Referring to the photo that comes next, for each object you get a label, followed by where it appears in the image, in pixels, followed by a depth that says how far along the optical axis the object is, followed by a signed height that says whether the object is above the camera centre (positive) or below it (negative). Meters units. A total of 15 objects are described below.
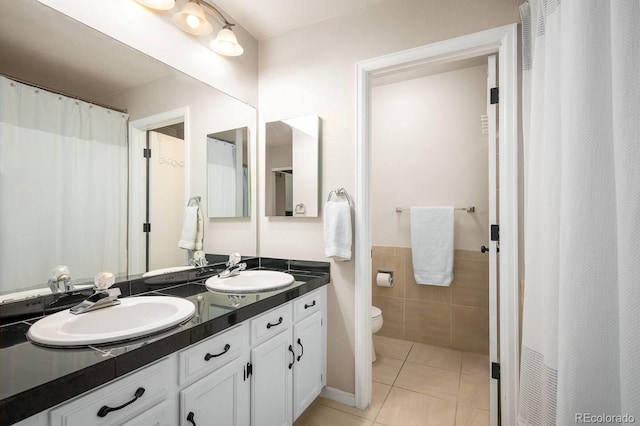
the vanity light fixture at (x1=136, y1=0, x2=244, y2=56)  1.49 +1.07
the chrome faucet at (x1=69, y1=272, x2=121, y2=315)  1.09 -0.32
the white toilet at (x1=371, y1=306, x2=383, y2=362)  2.41 -0.89
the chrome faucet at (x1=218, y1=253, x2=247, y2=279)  1.72 -0.33
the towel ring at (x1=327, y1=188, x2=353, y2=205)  1.89 +0.13
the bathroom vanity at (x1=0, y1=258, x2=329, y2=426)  0.69 -0.48
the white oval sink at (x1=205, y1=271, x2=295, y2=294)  1.46 -0.38
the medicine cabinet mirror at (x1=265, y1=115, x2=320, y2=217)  1.99 +0.33
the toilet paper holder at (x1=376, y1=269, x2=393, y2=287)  2.80 -0.57
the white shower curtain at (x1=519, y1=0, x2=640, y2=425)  0.61 +0.00
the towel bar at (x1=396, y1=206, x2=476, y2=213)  2.56 +0.04
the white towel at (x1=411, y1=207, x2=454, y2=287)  2.60 -0.28
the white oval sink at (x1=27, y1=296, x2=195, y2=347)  0.83 -0.36
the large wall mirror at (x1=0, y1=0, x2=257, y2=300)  1.08 +0.25
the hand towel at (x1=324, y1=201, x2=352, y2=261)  1.80 -0.11
